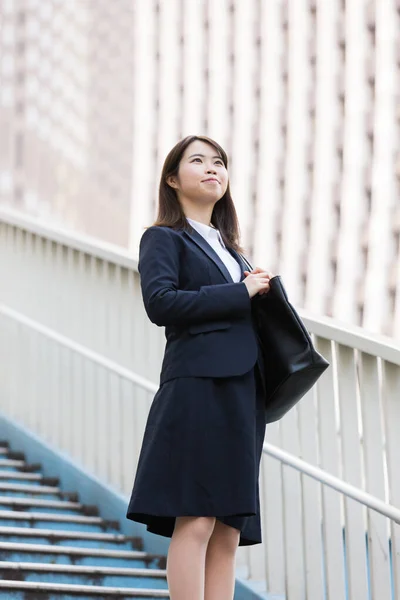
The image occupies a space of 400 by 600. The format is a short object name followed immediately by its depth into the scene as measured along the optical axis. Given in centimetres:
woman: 473
